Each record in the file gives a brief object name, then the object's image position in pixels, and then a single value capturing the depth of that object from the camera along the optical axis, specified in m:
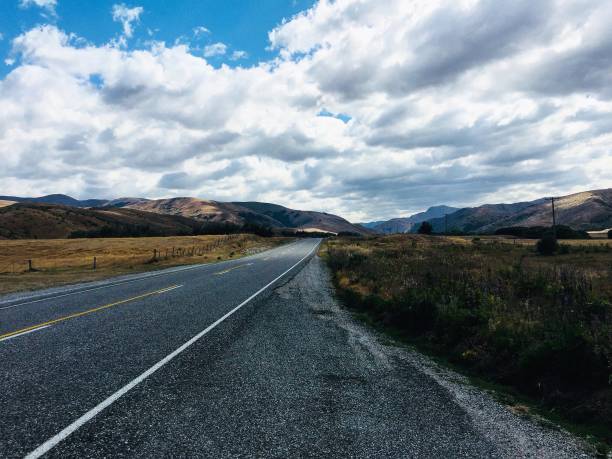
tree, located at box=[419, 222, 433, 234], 120.00
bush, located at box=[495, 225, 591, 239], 82.56
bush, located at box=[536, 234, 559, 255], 42.16
